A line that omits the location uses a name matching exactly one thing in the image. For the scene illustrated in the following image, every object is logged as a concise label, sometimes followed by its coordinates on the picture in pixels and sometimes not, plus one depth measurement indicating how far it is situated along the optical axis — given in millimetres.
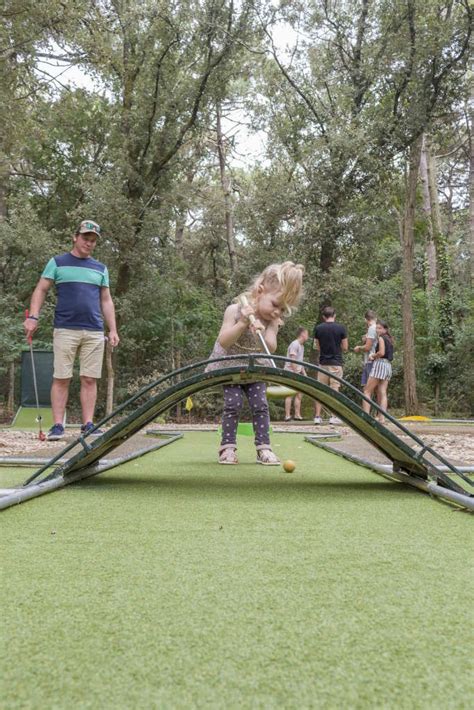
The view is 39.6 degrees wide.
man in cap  4875
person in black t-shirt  9719
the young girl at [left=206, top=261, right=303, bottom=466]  3795
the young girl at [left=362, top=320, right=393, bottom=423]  9266
